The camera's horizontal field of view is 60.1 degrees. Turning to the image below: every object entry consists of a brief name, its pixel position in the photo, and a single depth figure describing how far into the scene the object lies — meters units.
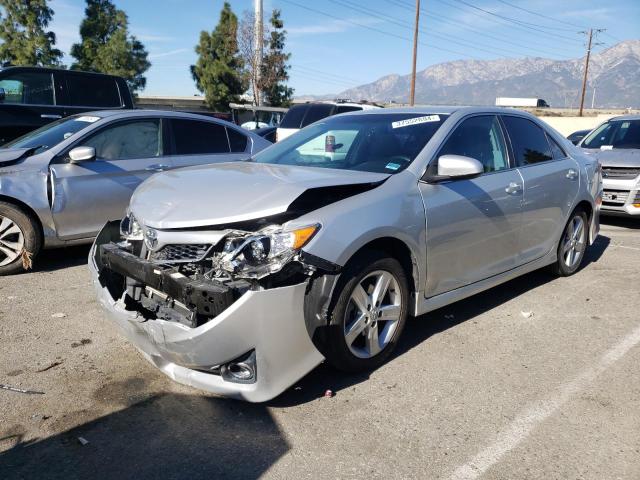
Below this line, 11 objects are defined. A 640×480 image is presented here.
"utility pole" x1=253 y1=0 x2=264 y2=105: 32.16
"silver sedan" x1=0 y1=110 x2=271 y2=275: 5.27
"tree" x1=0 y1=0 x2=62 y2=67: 25.69
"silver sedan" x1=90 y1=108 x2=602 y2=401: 2.81
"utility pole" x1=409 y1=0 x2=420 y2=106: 29.16
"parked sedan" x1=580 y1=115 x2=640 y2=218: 7.96
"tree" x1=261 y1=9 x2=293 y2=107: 32.62
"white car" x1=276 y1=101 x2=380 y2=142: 13.23
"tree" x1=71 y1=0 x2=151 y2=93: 30.22
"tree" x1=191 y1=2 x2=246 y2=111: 36.41
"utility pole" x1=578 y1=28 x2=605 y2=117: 50.62
